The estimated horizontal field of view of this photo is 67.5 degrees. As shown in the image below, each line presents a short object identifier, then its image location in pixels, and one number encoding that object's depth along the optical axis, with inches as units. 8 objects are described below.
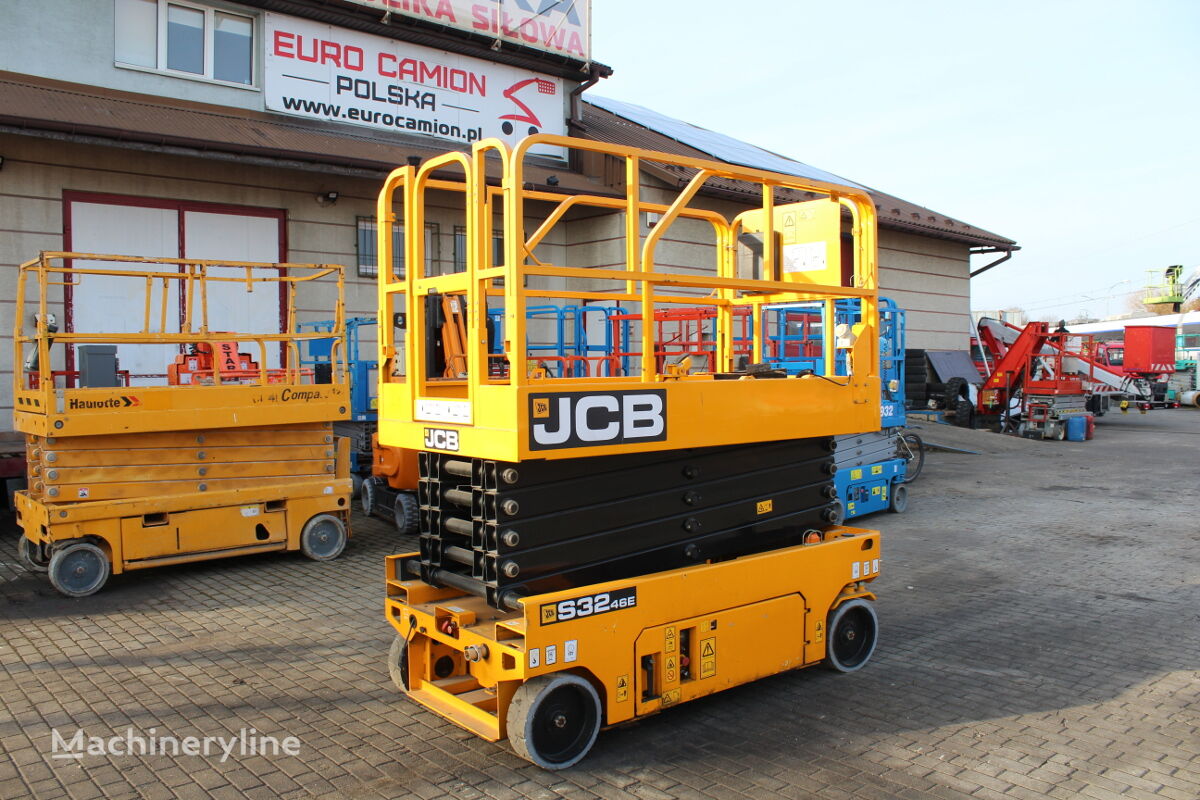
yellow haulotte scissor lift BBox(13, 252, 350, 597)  296.4
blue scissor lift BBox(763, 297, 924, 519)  423.2
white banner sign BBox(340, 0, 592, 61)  543.5
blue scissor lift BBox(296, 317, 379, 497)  458.3
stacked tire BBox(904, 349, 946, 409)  860.6
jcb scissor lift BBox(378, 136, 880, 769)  165.2
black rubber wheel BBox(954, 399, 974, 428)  886.4
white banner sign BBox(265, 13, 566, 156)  503.2
